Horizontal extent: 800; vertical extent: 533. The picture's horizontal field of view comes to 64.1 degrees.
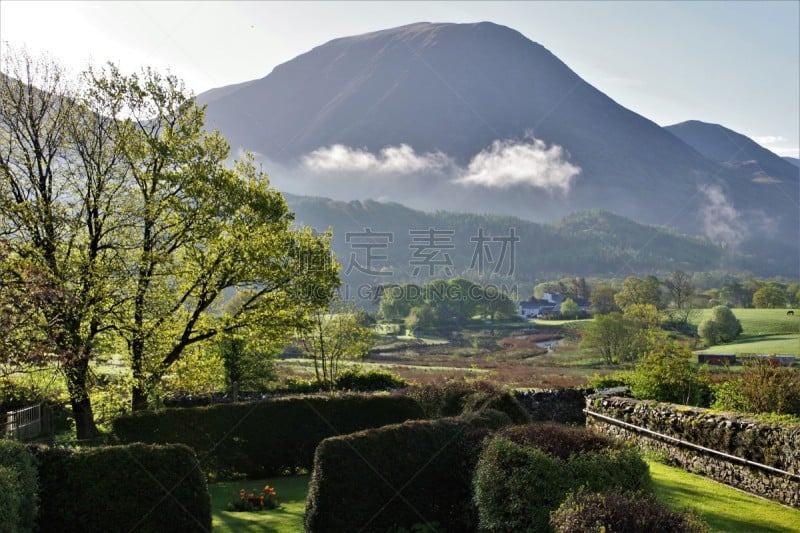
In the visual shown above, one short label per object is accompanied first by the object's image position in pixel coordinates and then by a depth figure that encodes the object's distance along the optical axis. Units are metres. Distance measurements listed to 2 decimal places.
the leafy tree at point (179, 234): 22.95
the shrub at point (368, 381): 31.31
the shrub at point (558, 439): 10.01
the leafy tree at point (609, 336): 60.94
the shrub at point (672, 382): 24.30
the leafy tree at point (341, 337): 38.59
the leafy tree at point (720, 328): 63.47
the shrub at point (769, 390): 18.94
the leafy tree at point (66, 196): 20.77
